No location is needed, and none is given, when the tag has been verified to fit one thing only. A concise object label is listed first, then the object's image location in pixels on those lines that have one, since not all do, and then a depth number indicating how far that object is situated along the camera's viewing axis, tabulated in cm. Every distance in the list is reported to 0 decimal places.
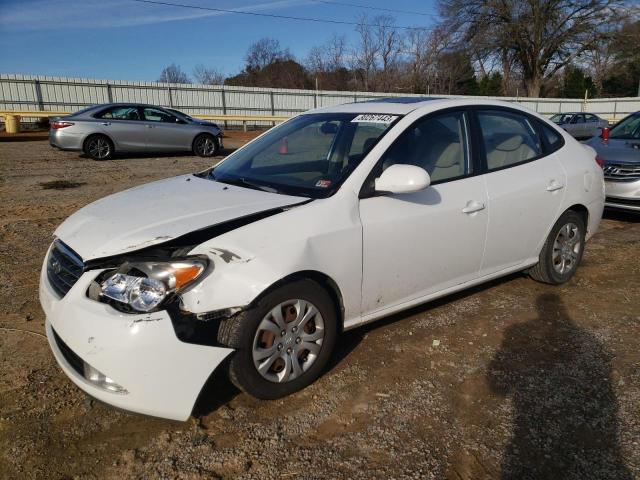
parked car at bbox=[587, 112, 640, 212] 670
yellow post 2080
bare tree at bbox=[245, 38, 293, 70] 6091
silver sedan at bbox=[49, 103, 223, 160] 1267
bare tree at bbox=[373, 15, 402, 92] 4919
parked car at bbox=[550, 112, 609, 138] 2353
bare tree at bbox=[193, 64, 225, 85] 5517
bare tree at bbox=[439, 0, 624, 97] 4142
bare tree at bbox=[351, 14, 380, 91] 4994
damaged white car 243
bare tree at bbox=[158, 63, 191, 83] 5677
